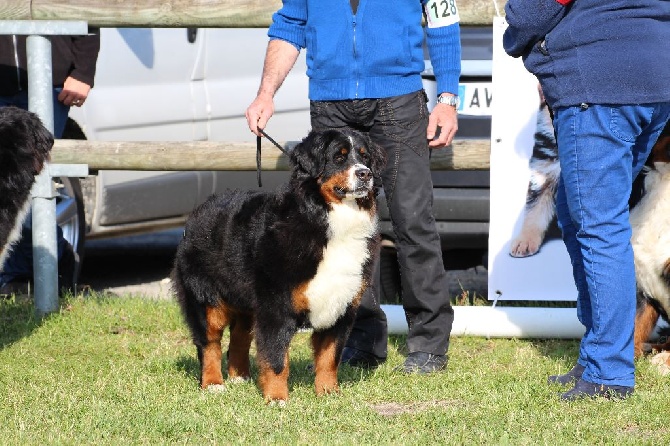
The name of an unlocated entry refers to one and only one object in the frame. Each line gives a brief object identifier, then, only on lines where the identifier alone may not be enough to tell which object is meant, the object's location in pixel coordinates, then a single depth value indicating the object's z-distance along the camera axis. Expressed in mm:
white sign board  11648
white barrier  11766
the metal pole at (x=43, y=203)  12180
